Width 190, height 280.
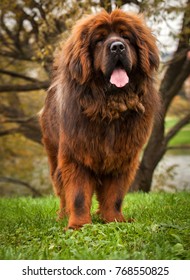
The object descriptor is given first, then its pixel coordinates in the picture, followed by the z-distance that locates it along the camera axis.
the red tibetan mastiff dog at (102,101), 5.21
